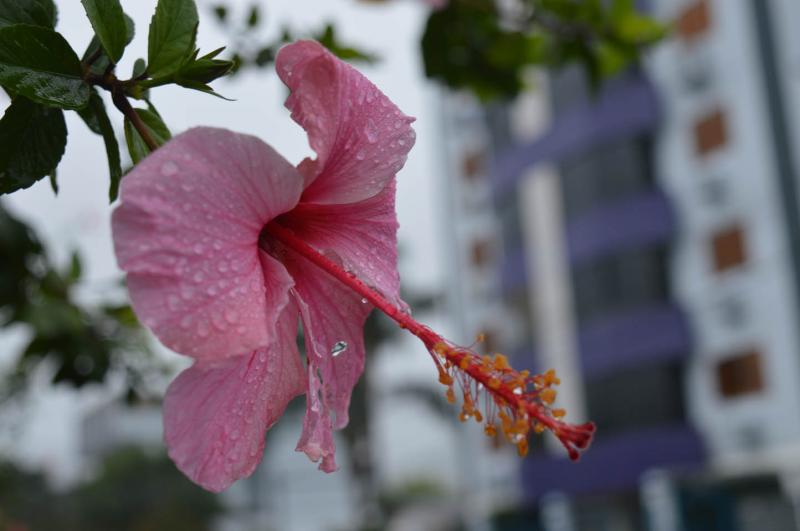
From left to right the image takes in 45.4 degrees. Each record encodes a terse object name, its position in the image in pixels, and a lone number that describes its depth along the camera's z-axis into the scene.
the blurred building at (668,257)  10.73
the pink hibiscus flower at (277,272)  0.46
